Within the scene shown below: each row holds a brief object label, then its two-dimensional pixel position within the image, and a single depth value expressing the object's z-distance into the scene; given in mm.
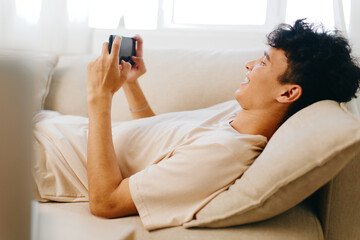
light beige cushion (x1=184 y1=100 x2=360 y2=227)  731
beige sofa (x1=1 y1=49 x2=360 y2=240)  832
